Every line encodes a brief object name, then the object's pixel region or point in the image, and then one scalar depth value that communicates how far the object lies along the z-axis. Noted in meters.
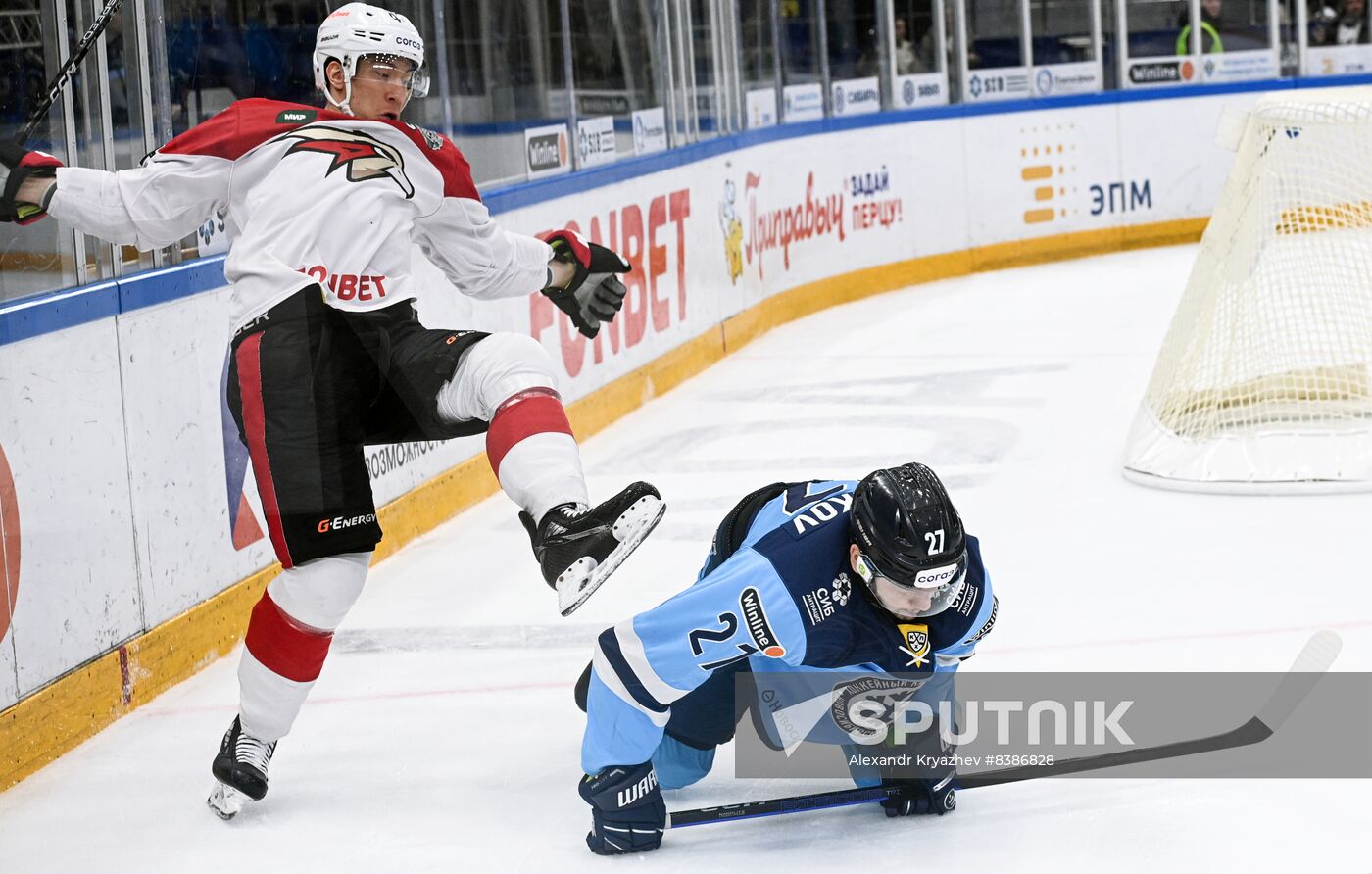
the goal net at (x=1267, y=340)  11.65
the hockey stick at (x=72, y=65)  7.07
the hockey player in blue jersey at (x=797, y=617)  5.57
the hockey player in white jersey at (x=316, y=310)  6.26
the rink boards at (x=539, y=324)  7.66
